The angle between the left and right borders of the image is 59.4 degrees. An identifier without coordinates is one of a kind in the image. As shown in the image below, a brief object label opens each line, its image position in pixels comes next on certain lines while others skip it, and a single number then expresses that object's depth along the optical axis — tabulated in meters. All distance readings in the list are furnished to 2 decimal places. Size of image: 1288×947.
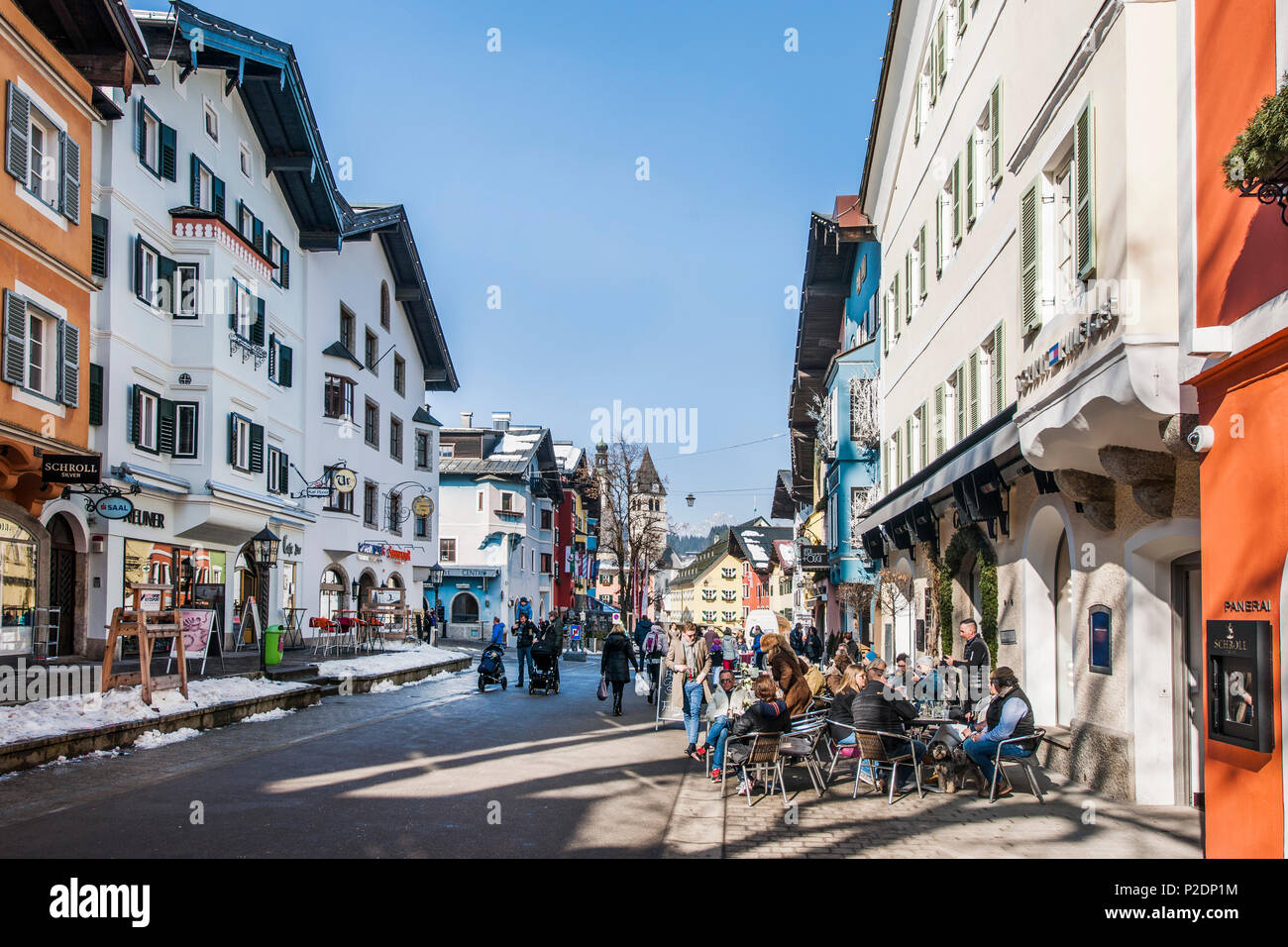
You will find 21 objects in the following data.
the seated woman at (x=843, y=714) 12.31
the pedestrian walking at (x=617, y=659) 20.34
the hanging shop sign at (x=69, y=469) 17.16
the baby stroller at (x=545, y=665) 24.91
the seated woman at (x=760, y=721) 11.24
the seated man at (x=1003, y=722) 10.76
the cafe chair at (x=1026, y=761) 10.52
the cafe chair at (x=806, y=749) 11.23
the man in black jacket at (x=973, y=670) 14.62
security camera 7.84
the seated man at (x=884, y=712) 11.48
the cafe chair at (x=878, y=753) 11.19
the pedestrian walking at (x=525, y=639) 25.92
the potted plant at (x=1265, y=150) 6.14
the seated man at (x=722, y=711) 12.66
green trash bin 21.50
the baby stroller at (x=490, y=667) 25.42
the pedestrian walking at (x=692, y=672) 14.13
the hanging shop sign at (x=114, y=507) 19.84
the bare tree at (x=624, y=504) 58.19
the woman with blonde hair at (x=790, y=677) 13.34
